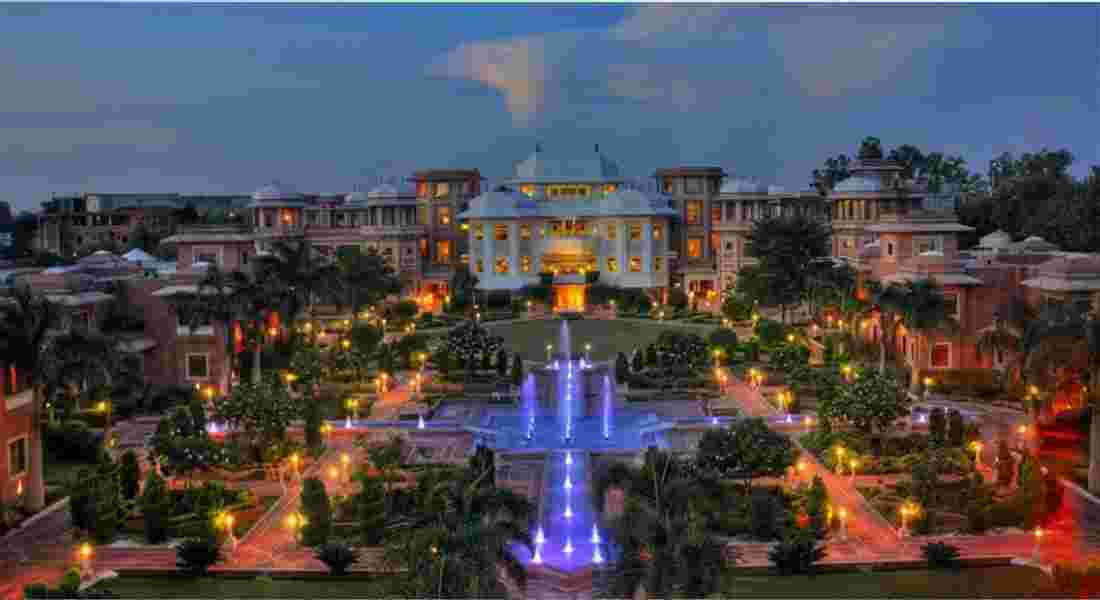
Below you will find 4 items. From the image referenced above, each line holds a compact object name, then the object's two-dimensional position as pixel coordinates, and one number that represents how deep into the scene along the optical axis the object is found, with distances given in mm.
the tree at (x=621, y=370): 41656
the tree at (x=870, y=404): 28875
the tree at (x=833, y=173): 98594
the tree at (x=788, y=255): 52375
